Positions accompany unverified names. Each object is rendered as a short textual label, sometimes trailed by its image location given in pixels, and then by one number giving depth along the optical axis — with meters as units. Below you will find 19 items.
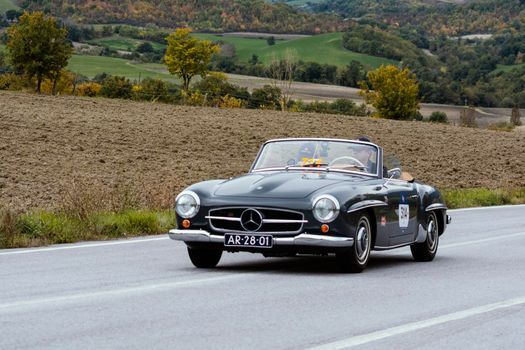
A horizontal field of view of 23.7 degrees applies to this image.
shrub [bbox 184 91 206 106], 74.11
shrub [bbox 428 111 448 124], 101.31
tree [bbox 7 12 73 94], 69.56
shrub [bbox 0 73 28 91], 80.31
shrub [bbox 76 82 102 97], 104.51
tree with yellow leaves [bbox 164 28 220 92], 102.12
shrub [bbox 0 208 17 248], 15.56
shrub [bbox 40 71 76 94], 109.06
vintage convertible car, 12.09
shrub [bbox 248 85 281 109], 105.31
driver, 13.95
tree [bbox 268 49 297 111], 109.50
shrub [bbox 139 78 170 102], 99.10
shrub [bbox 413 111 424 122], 109.17
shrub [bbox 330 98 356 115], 114.18
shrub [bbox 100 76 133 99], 83.12
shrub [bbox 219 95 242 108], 91.62
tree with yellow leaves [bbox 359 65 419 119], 113.69
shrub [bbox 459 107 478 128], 81.35
